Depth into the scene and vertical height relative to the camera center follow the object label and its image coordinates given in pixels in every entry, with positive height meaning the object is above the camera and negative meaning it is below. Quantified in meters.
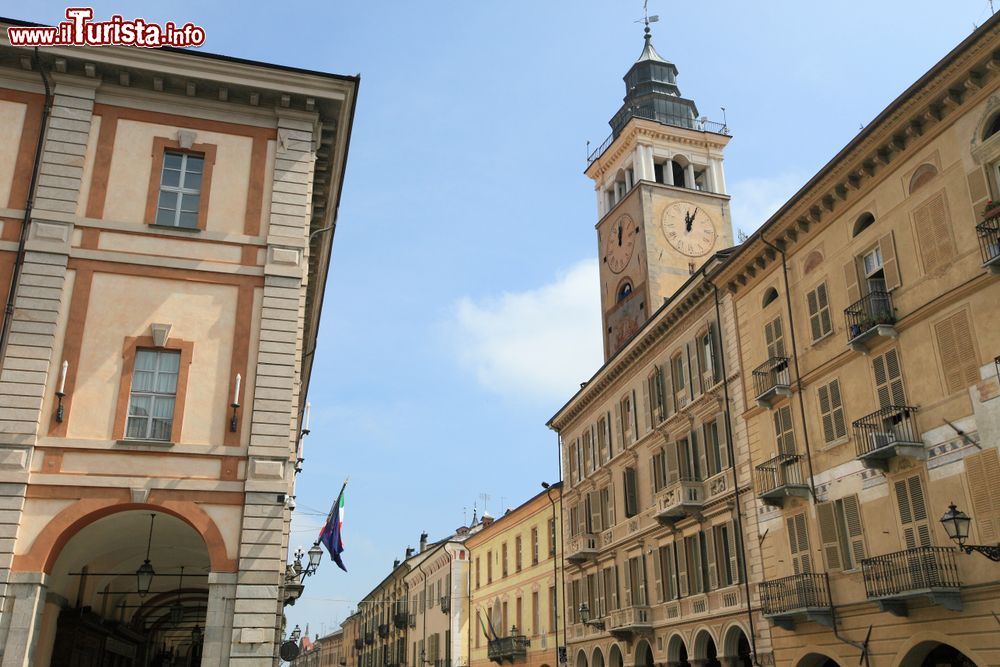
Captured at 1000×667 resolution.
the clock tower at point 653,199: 45.75 +23.67
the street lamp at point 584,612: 37.41 +2.20
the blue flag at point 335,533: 25.20 +3.79
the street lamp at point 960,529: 16.64 +2.29
